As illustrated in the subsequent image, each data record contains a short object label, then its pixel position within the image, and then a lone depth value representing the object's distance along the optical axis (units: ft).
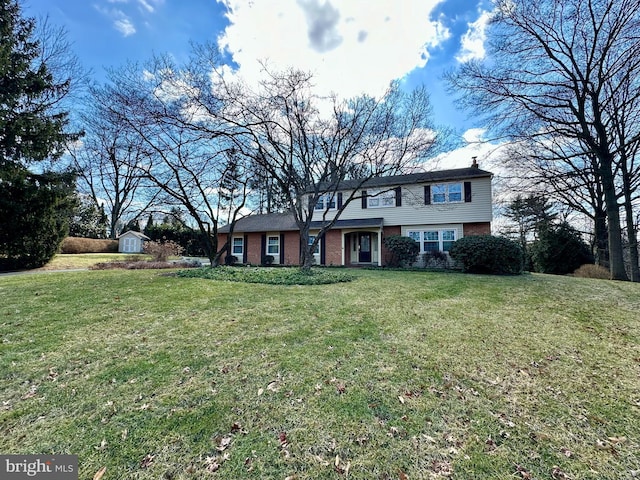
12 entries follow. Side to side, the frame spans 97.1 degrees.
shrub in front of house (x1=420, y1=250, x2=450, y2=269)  50.02
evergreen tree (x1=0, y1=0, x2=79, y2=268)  37.91
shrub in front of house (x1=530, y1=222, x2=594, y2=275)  51.55
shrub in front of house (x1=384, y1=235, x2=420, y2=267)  51.65
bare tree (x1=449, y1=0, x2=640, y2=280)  35.12
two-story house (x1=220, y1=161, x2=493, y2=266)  51.62
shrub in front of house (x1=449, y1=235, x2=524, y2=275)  39.04
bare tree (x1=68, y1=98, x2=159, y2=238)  35.12
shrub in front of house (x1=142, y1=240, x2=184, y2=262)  55.98
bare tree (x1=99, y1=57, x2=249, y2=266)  32.04
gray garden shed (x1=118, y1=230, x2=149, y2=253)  96.37
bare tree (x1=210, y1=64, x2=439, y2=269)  35.04
